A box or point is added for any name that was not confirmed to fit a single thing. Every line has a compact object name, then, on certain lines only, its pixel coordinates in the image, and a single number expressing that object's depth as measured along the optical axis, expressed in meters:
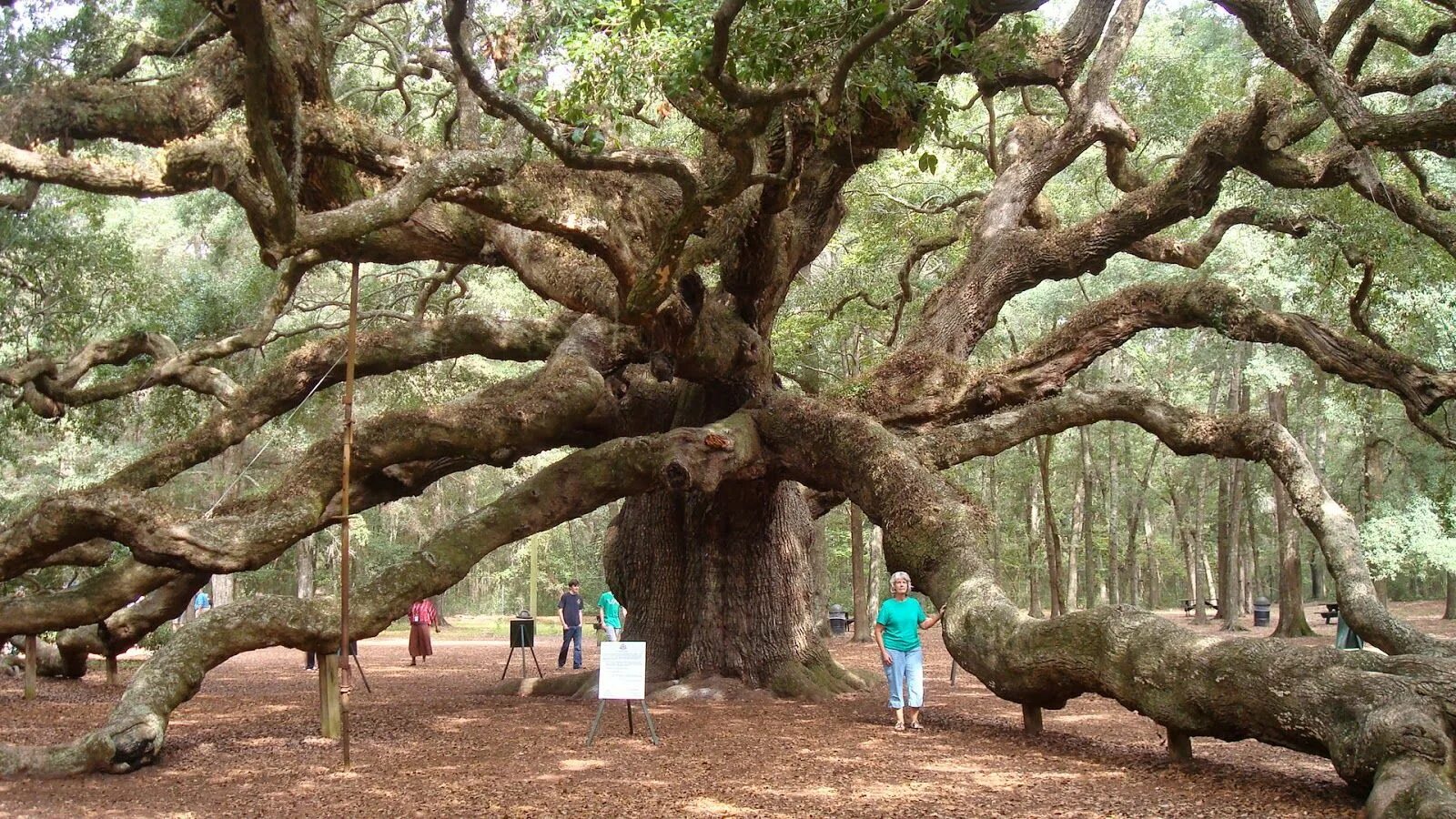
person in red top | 18.59
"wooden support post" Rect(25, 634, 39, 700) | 10.87
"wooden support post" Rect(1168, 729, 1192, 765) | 6.40
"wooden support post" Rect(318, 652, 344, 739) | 7.69
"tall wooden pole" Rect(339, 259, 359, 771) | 6.48
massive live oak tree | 6.24
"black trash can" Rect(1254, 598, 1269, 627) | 28.84
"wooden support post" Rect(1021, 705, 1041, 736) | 7.85
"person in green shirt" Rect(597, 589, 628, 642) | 12.95
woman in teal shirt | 8.29
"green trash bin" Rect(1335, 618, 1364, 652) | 10.86
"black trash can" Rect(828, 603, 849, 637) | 27.84
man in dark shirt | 16.25
